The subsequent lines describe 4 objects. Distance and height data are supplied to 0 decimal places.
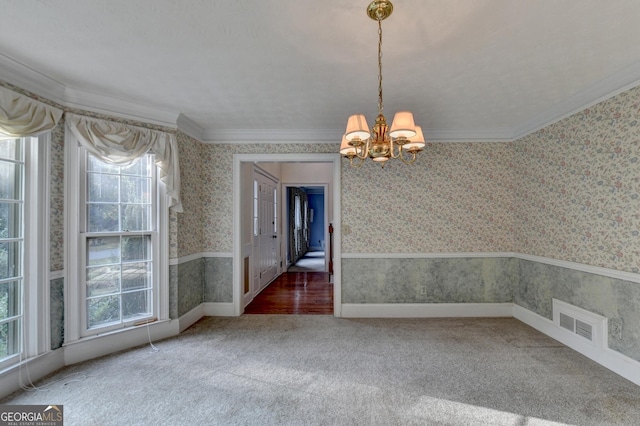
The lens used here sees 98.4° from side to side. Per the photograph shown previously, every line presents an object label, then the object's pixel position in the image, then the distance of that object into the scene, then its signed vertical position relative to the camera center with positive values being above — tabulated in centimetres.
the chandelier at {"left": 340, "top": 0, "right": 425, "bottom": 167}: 169 +51
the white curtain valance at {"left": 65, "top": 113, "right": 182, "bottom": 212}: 256 +75
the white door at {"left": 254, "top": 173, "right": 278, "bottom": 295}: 509 -35
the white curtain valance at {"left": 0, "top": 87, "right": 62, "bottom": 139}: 204 +82
